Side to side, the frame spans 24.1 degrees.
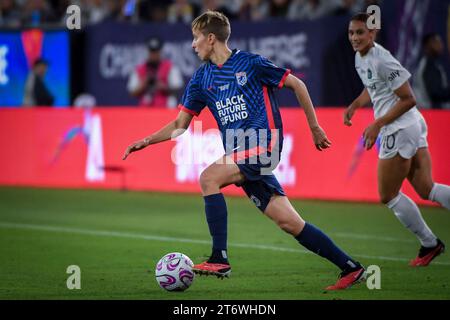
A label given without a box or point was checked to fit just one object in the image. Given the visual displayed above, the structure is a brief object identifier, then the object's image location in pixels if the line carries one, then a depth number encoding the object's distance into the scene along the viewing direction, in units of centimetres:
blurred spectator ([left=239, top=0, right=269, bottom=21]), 1878
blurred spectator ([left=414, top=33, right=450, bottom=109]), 1505
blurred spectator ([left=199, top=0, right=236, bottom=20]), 1891
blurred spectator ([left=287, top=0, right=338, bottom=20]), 1786
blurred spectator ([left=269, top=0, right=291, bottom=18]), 1862
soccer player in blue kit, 784
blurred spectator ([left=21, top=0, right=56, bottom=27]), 2111
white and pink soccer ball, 783
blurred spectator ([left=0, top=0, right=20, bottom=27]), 2181
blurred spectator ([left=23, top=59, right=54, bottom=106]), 2016
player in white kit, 916
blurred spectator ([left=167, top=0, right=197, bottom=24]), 1964
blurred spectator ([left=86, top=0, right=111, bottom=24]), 2127
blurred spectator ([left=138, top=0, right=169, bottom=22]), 2010
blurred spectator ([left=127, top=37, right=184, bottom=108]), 1828
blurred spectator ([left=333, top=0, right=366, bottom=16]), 1714
